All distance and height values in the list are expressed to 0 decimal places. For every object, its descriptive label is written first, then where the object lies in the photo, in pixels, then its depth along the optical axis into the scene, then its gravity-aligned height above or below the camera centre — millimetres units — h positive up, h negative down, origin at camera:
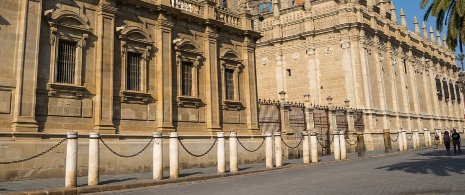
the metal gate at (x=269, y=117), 21938 +1361
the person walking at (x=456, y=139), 23328 -211
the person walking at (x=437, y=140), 31417 -358
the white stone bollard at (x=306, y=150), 18797 -472
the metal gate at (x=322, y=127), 26234 +839
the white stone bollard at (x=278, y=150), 16981 -390
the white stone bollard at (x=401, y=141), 28275 -277
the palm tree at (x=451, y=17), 15160 +4828
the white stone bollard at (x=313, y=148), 19359 -401
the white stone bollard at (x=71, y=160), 10335 -347
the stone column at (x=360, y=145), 23311 -389
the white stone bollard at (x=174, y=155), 12766 -352
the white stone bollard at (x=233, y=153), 14930 -400
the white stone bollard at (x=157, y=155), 12219 -318
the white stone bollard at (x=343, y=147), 21784 -443
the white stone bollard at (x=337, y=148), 21266 -479
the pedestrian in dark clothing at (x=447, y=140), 22820 -282
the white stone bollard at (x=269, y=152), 16469 -443
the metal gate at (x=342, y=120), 28438 +1351
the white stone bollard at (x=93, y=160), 10797 -363
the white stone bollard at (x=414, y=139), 31466 -187
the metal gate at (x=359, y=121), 30375 +1335
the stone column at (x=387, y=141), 26250 -229
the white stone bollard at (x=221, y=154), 14391 -407
